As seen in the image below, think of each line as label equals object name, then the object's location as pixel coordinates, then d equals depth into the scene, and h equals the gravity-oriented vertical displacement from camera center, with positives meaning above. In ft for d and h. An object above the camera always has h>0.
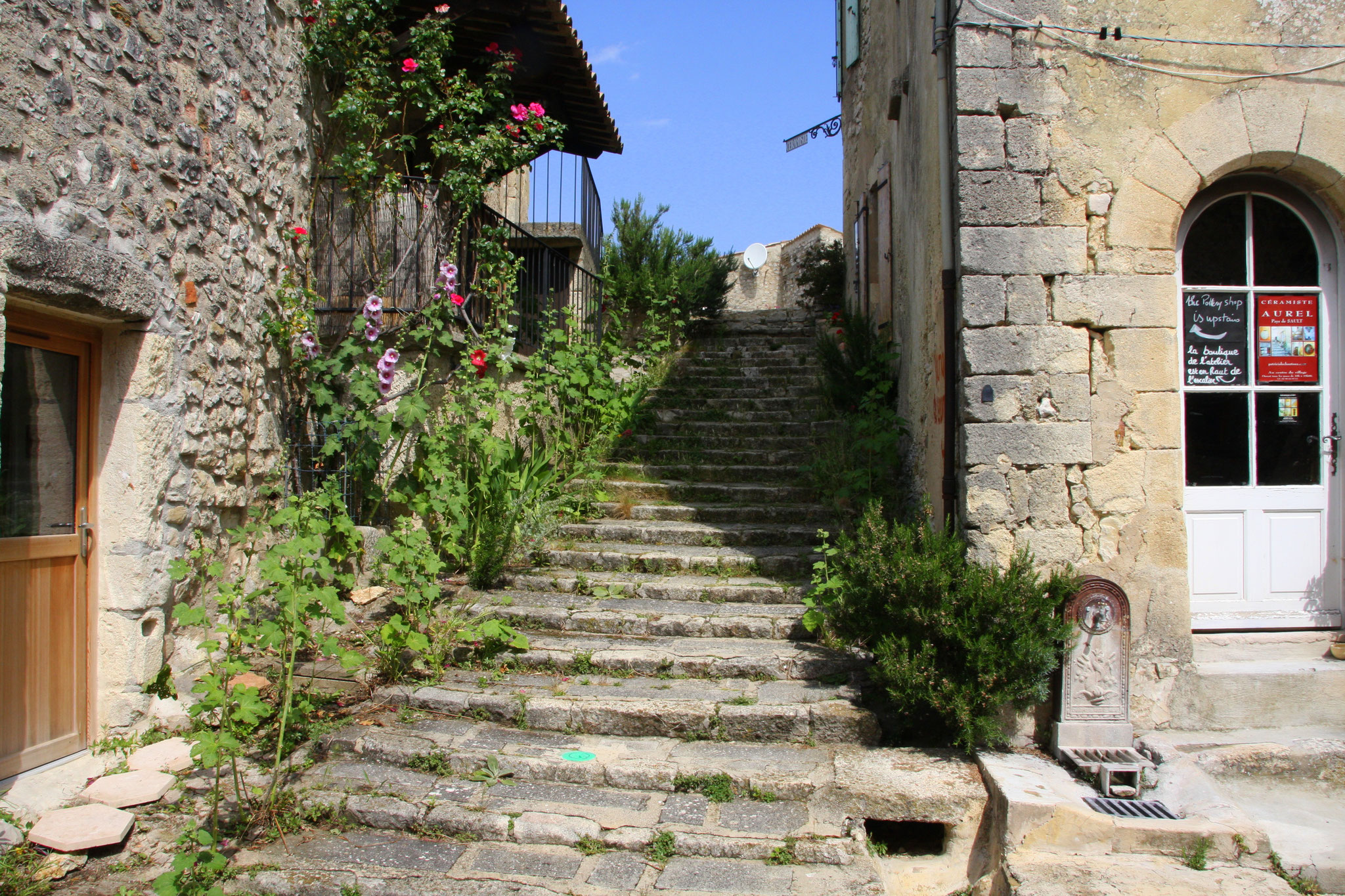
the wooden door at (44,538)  10.98 -1.10
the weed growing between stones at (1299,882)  9.70 -5.03
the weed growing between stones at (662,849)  9.95 -4.78
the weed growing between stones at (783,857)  9.91 -4.82
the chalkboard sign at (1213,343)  13.50 +1.91
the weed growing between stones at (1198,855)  9.62 -4.71
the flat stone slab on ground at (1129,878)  9.27 -4.84
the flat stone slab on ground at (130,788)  10.87 -4.42
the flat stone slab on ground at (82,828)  9.73 -4.48
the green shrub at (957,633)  11.50 -2.50
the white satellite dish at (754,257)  56.34 +14.04
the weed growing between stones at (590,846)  10.09 -4.78
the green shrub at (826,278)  36.37 +8.21
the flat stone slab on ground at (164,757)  11.62 -4.27
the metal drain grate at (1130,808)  10.44 -4.51
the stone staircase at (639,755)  9.84 -4.32
